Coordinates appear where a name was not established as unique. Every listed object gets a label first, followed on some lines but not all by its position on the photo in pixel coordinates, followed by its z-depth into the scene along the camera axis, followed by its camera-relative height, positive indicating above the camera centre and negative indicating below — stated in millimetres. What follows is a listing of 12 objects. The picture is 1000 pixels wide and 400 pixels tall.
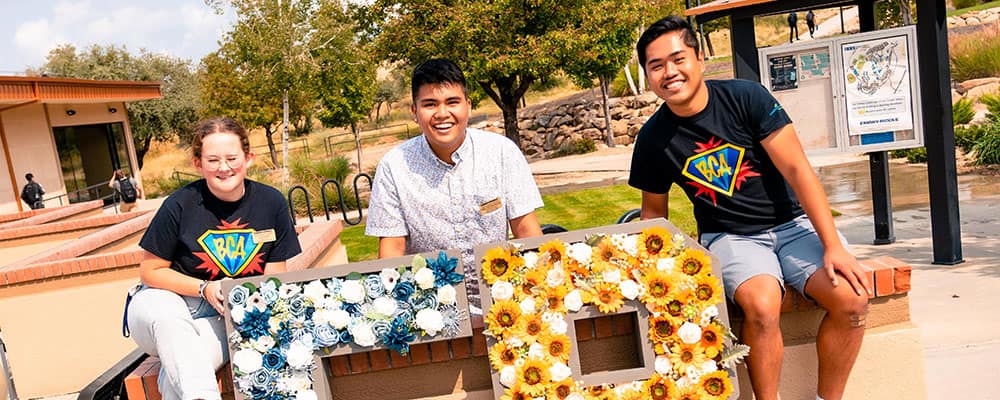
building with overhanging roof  18156 +1041
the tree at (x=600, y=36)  17172 +1235
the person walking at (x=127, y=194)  17391 -635
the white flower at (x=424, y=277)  2910 -563
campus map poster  6207 -260
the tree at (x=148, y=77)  38281 +4194
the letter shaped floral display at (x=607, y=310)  2865 -815
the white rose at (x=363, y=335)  2887 -730
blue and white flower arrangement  2898 -674
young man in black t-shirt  2957 -488
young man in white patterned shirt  3287 -284
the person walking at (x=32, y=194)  18422 -338
